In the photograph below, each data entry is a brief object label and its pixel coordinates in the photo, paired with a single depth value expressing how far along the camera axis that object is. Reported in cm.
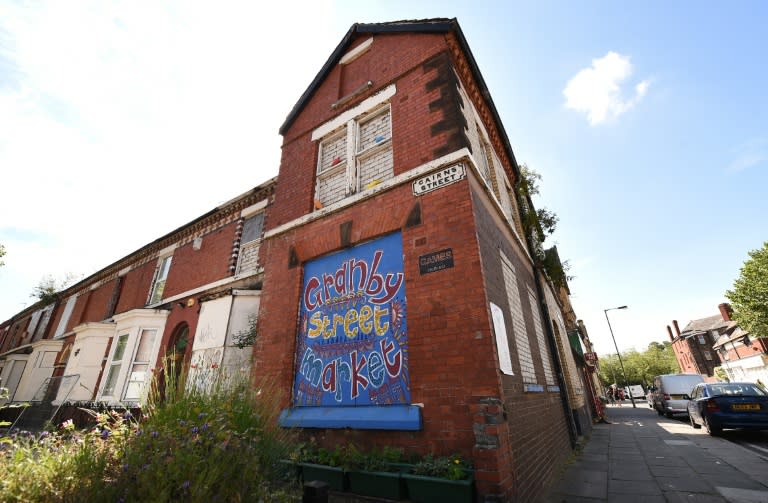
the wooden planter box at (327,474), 391
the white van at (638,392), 4100
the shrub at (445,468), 336
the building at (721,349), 2825
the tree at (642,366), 6438
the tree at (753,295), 2100
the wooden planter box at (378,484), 354
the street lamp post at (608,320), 2671
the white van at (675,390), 1426
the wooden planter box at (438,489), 321
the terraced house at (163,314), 831
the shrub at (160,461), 211
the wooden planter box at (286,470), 334
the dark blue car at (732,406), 795
